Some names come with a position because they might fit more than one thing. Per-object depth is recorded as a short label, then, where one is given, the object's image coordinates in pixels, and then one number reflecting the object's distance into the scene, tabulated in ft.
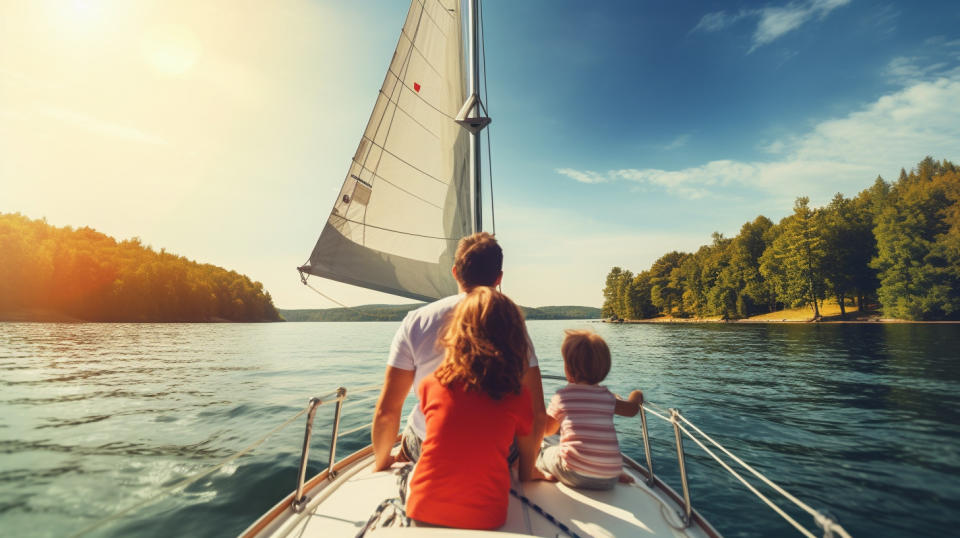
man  6.61
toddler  7.60
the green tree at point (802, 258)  139.64
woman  5.08
